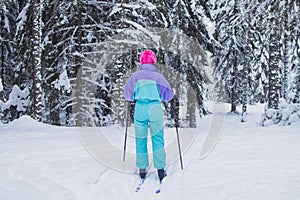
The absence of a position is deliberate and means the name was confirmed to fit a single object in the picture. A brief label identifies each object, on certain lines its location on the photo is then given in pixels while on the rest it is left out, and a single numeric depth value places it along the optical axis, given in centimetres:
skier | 571
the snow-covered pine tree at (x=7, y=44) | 1623
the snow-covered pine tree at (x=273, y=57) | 1483
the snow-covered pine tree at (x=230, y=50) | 2580
